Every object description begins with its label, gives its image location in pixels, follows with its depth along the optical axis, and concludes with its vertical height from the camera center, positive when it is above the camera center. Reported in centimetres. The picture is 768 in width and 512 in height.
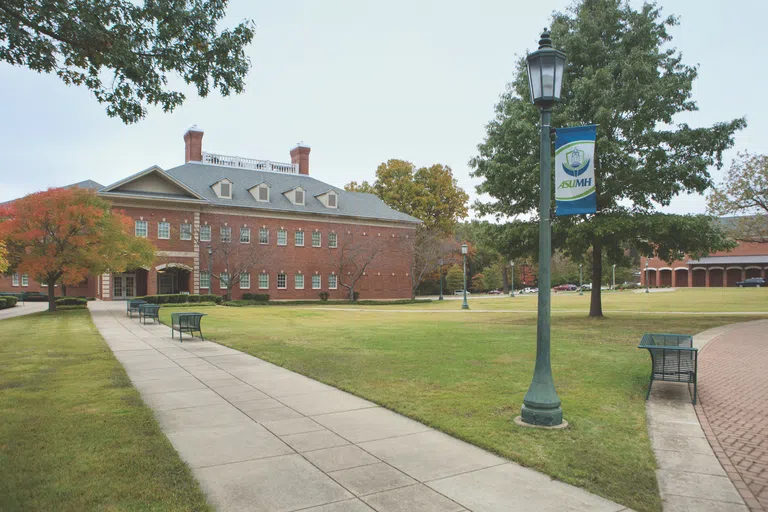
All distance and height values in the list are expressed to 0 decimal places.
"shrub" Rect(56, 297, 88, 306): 3335 -192
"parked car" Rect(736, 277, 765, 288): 7738 -172
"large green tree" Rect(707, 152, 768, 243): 3138 +454
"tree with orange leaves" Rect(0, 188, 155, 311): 2730 +176
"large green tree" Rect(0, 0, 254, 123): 811 +353
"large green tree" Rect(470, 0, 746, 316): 2016 +497
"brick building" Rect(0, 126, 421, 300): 4359 +354
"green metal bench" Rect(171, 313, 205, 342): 1593 -150
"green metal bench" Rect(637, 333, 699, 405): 834 -149
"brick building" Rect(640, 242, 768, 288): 8188 +28
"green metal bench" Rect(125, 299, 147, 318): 2627 -170
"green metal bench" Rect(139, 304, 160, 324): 2211 -164
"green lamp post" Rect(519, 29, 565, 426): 681 +60
